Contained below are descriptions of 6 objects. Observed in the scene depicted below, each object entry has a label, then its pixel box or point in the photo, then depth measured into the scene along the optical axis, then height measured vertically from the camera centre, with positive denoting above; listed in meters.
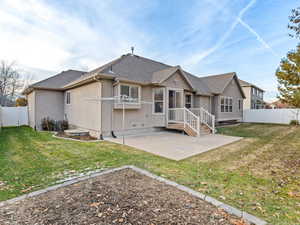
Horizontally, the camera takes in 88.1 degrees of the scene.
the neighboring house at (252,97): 27.68 +2.53
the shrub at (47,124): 11.77 -1.11
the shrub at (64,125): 12.16 -1.21
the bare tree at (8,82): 22.47 +4.13
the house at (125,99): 8.71 +0.77
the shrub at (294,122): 16.33 -1.25
